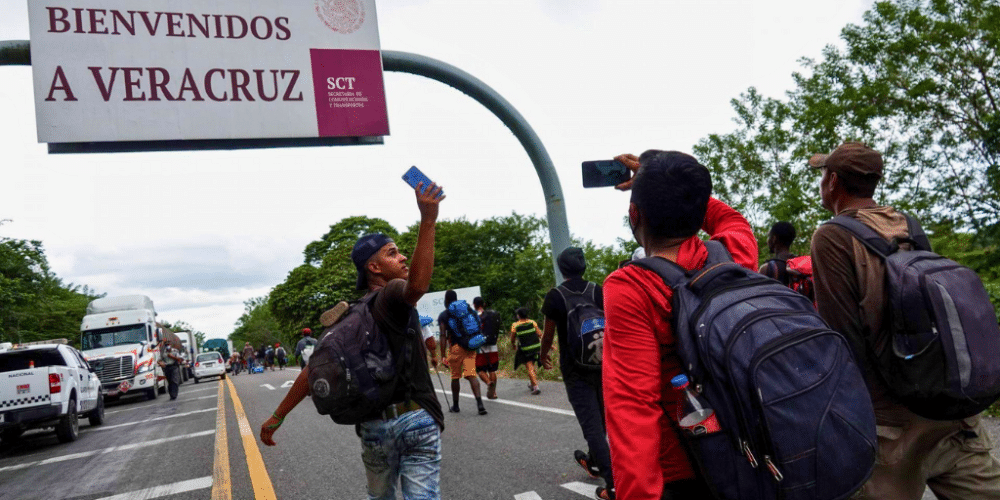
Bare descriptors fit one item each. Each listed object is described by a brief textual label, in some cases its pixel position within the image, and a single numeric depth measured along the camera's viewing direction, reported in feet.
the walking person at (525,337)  34.39
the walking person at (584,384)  14.58
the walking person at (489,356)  36.81
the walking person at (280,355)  145.92
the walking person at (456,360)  33.78
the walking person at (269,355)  169.82
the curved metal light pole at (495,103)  22.18
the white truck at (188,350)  140.48
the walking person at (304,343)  44.73
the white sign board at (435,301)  97.71
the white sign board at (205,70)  22.82
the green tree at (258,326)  381.19
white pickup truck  35.60
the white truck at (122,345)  72.13
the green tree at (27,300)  89.20
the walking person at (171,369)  72.33
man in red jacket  5.12
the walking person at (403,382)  8.48
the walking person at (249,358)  150.48
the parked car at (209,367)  138.41
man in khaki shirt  6.88
